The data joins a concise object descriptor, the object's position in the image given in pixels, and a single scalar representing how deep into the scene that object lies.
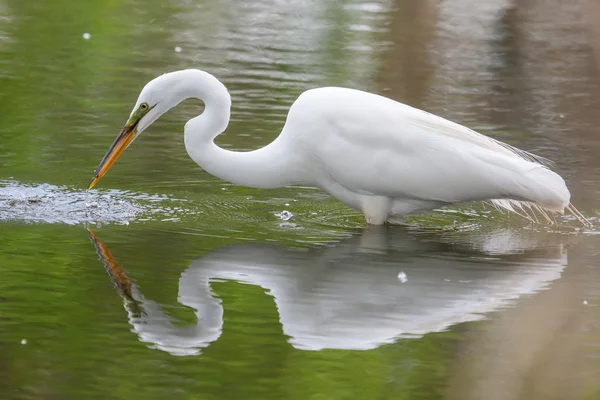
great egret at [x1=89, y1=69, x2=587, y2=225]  14.45
